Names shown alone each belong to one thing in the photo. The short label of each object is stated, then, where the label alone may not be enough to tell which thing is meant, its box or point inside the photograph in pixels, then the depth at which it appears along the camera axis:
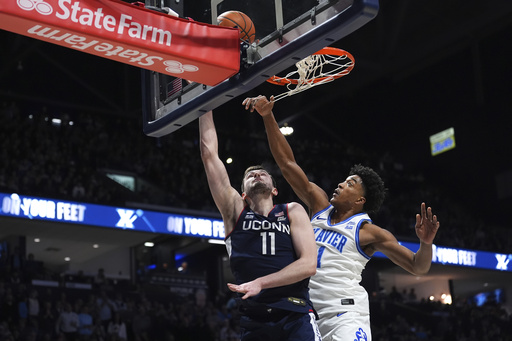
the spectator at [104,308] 14.93
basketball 4.45
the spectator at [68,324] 13.89
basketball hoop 5.18
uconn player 3.73
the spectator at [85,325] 13.88
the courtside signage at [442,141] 27.91
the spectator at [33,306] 14.38
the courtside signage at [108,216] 16.11
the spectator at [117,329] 14.05
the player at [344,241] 4.60
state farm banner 3.82
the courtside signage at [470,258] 22.09
